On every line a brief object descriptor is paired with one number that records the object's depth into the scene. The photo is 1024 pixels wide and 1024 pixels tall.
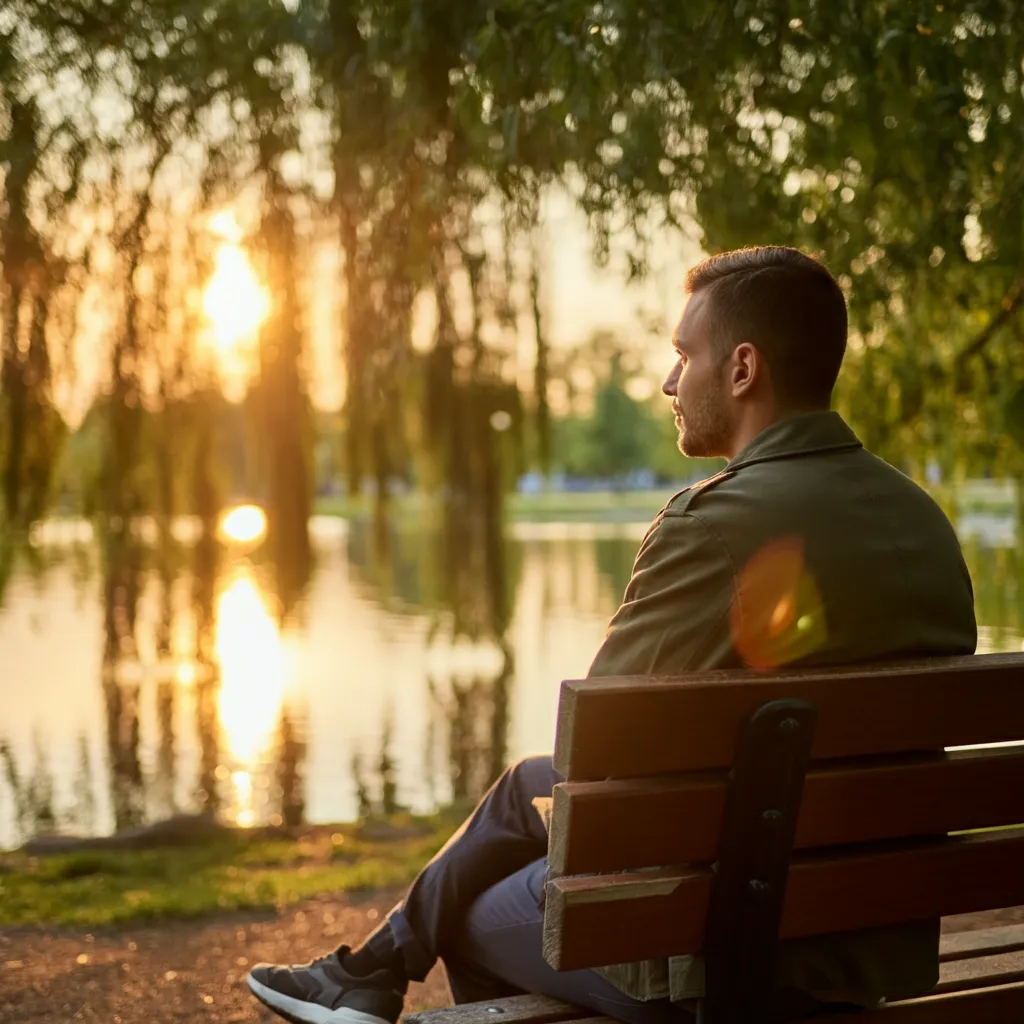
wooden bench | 2.02
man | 2.19
